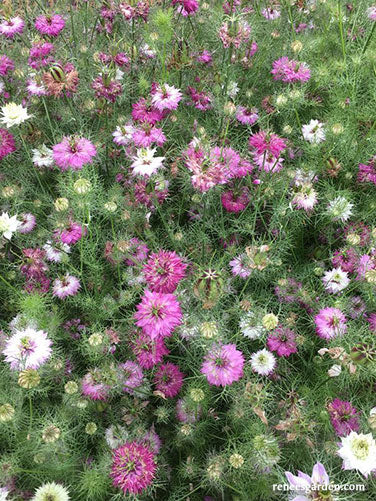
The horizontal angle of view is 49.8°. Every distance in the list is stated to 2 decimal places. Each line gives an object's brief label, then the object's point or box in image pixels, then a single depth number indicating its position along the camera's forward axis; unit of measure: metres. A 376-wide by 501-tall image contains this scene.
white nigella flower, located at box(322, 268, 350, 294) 0.50
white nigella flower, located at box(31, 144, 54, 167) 0.56
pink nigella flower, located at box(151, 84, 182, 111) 0.53
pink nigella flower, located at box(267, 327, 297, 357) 0.47
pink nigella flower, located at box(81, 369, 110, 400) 0.42
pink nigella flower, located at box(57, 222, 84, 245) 0.50
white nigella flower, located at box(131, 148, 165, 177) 0.46
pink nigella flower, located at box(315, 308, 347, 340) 0.44
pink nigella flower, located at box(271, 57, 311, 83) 0.58
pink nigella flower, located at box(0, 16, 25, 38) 0.61
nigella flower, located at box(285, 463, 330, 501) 0.33
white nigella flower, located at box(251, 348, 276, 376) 0.46
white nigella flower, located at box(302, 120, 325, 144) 0.56
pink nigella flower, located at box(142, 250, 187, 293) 0.39
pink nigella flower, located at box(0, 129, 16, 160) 0.54
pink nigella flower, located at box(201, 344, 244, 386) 0.40
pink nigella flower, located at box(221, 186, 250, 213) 0.54
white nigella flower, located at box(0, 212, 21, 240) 0.46
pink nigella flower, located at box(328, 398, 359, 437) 0.41
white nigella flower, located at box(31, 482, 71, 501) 0.37
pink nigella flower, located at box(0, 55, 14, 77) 0.60
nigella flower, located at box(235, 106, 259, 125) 0.60
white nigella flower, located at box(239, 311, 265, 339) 0.46
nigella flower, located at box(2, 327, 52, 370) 0.41
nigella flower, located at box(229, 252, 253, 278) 0.50
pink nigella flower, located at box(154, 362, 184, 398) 0.45
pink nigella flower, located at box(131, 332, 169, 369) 0.42
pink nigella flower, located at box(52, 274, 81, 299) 0.50
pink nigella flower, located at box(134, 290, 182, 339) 0.37
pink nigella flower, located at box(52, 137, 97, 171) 0.47
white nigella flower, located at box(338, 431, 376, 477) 0.35
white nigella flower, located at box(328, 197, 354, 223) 0.52
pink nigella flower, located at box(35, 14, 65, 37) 0.59
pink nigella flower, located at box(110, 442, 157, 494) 0.37
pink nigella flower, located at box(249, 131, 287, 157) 0.46
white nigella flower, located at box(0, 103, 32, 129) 0.50
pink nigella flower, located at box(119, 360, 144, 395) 0.45
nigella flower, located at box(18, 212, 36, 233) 0.54
